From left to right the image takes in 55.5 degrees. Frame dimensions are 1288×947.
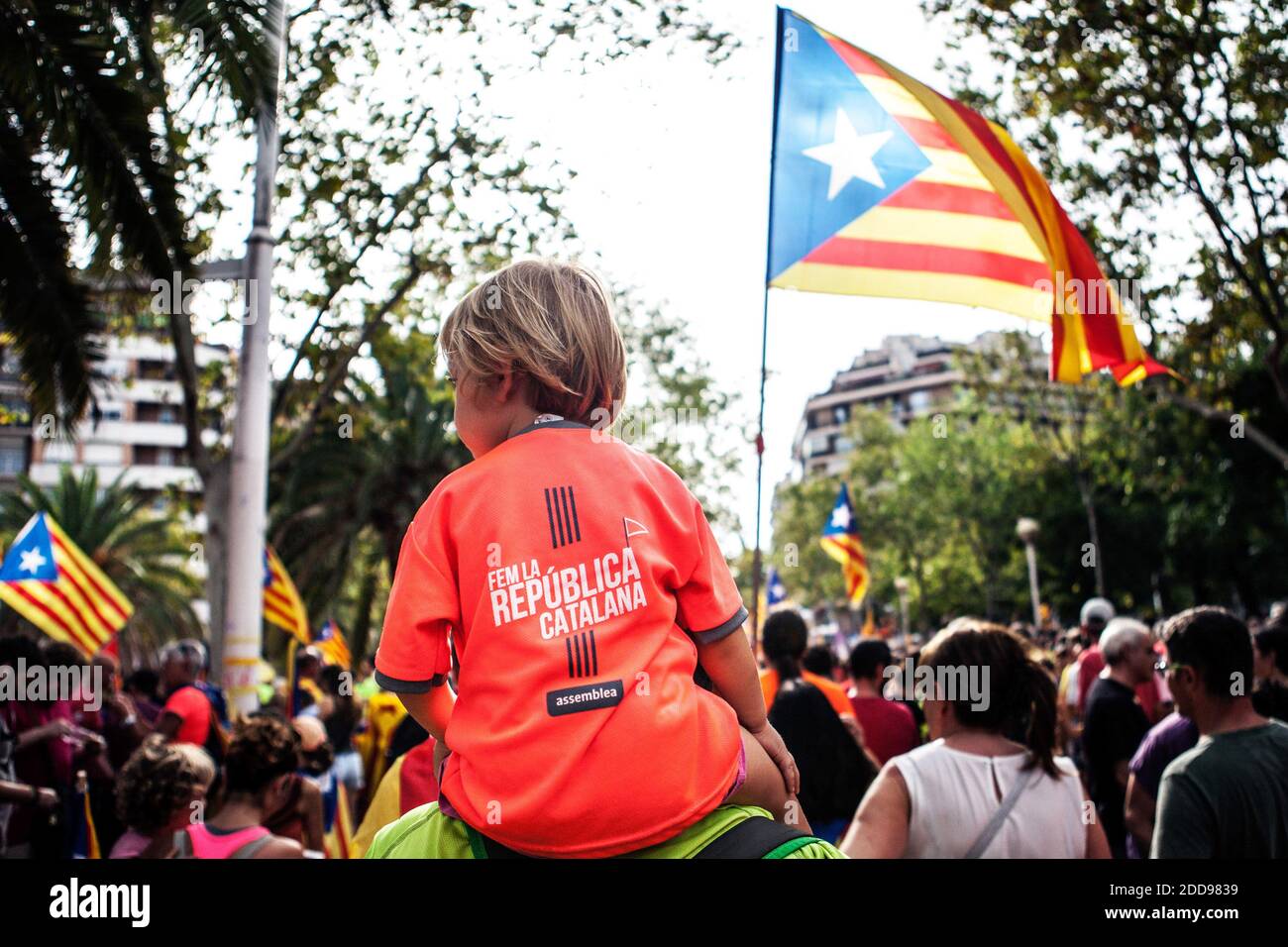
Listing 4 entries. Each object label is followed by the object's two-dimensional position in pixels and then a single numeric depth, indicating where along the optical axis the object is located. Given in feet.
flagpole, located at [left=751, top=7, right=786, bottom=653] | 11.93
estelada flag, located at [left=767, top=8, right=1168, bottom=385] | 20.51
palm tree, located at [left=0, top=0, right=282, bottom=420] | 23.81
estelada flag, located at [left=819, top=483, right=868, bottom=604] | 52.75
